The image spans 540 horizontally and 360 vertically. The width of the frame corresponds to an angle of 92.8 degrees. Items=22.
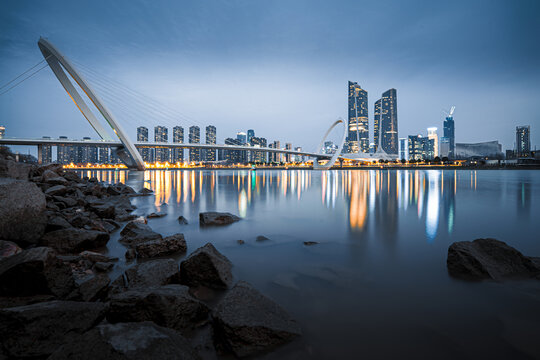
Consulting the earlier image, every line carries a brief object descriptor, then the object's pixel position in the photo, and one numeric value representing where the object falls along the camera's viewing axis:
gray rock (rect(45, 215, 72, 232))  4.73
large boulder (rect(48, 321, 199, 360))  1.54
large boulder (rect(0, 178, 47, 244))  3.81
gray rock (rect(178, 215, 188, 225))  7.52
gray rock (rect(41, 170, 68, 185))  10.66
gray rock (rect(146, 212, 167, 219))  8.57
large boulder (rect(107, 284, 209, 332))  2.24
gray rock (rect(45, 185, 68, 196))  8.65
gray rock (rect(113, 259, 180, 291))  3.00
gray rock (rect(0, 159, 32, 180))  6.38
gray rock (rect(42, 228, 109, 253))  4.39
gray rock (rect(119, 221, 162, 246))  5.23
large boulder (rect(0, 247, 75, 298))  2.45
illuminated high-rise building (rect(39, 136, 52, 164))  121.19
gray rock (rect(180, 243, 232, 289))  3.40
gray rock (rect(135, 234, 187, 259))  4.49
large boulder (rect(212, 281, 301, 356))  2.18
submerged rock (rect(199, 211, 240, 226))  7.29
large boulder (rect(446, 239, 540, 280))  3.60
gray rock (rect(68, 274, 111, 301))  2.64
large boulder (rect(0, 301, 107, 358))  1.91
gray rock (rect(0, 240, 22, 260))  3.33
